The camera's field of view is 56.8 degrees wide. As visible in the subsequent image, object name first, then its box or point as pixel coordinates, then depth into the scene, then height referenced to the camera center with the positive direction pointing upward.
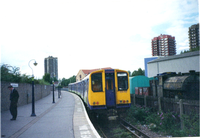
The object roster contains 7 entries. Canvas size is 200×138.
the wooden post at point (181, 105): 8.89 -1.21
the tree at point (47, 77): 69.30 +2.53
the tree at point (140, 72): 76.74 +4.01
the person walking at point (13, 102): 9.42 -0.89
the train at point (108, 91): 10.61 -0.49
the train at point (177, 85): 13.15 -0.34
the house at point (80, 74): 71.74 +3.57
